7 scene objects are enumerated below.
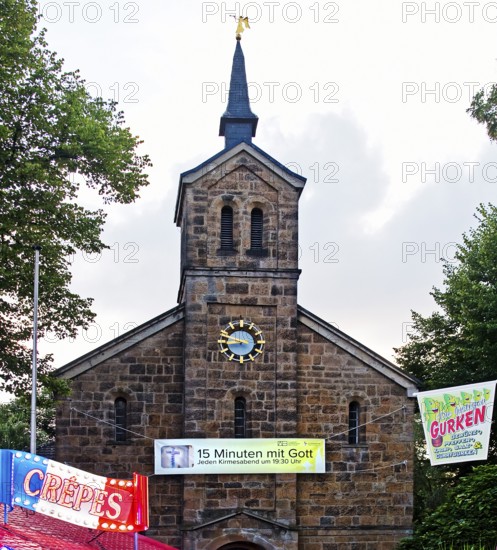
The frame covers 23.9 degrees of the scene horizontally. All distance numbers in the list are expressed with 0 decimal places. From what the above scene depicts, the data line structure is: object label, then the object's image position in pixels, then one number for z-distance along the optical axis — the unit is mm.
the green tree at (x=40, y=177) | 31531
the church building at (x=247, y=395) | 36125
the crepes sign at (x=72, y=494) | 23938
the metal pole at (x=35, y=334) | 29953
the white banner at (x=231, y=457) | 36031
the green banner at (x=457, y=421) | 33281
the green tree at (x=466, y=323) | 46344
